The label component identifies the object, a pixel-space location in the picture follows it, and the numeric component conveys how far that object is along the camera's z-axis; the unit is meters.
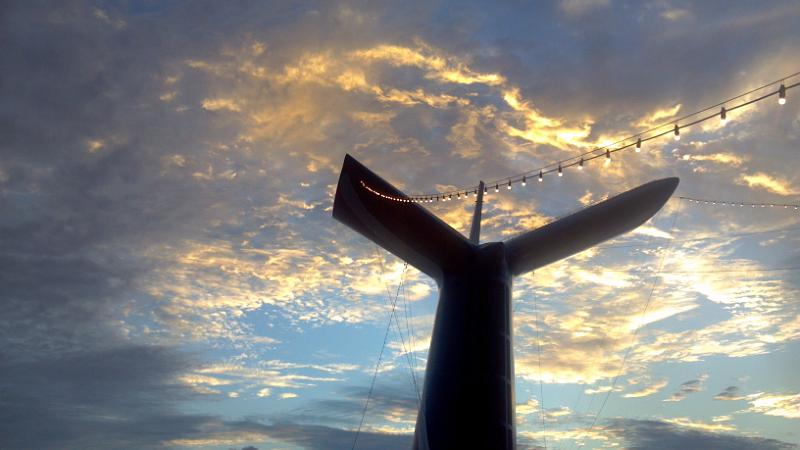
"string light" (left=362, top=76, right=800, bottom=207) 11.55
